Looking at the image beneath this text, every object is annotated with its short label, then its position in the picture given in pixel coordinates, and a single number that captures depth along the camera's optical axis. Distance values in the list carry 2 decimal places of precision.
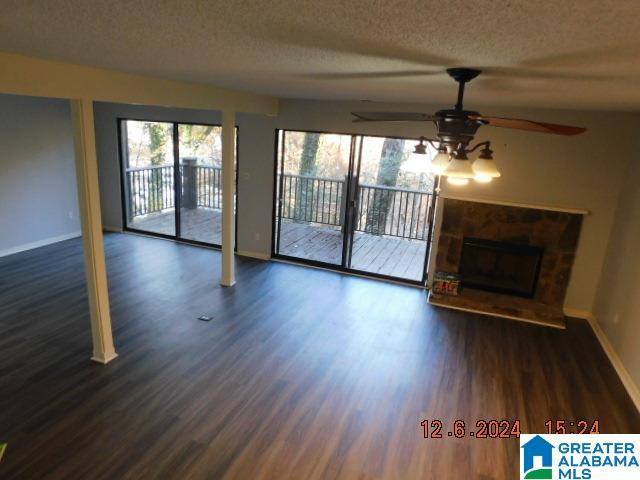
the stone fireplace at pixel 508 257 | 4.71
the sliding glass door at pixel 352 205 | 5.51
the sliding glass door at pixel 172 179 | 6.37
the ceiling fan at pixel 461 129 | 2.03
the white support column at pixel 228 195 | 4.58
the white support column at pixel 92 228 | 2.92
